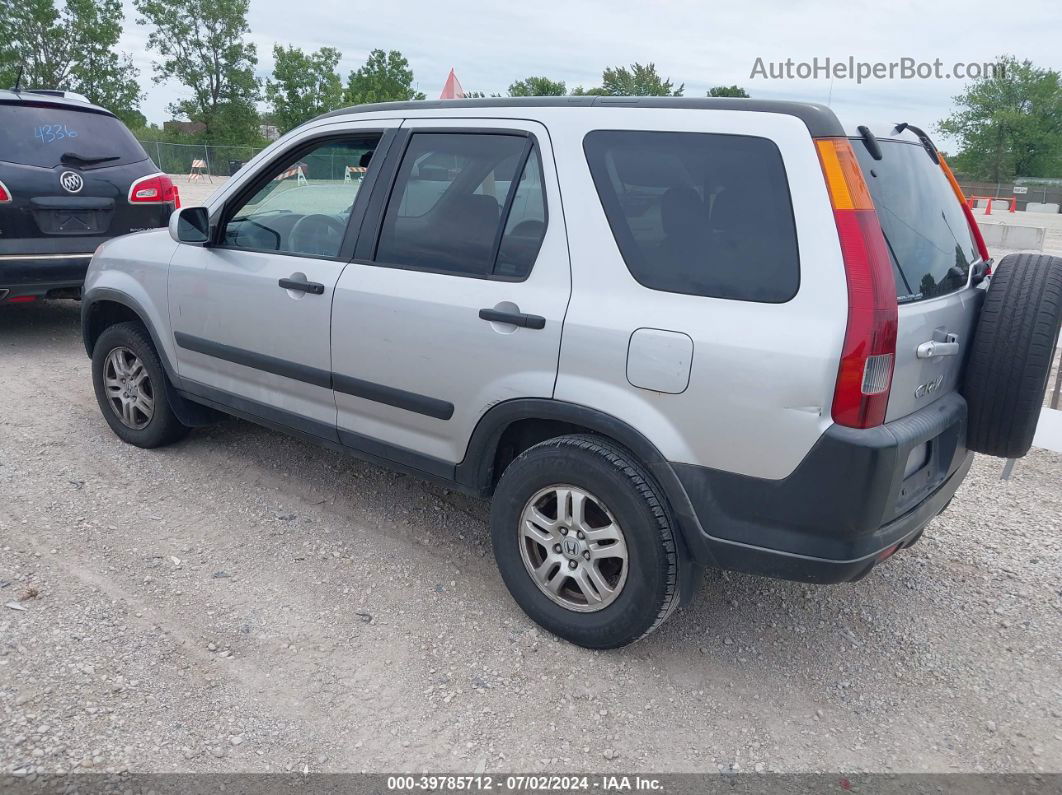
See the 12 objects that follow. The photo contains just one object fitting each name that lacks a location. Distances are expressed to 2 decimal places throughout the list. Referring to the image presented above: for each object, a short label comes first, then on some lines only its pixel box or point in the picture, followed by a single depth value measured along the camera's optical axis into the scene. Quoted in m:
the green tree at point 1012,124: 60.69
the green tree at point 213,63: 56.53
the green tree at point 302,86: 58.56
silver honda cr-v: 2.46
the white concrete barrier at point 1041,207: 46.16
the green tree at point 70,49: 44.00
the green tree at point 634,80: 55.22
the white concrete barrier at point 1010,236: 18.06
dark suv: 6.15
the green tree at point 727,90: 53.94
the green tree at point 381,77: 63.81
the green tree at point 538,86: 63.86
